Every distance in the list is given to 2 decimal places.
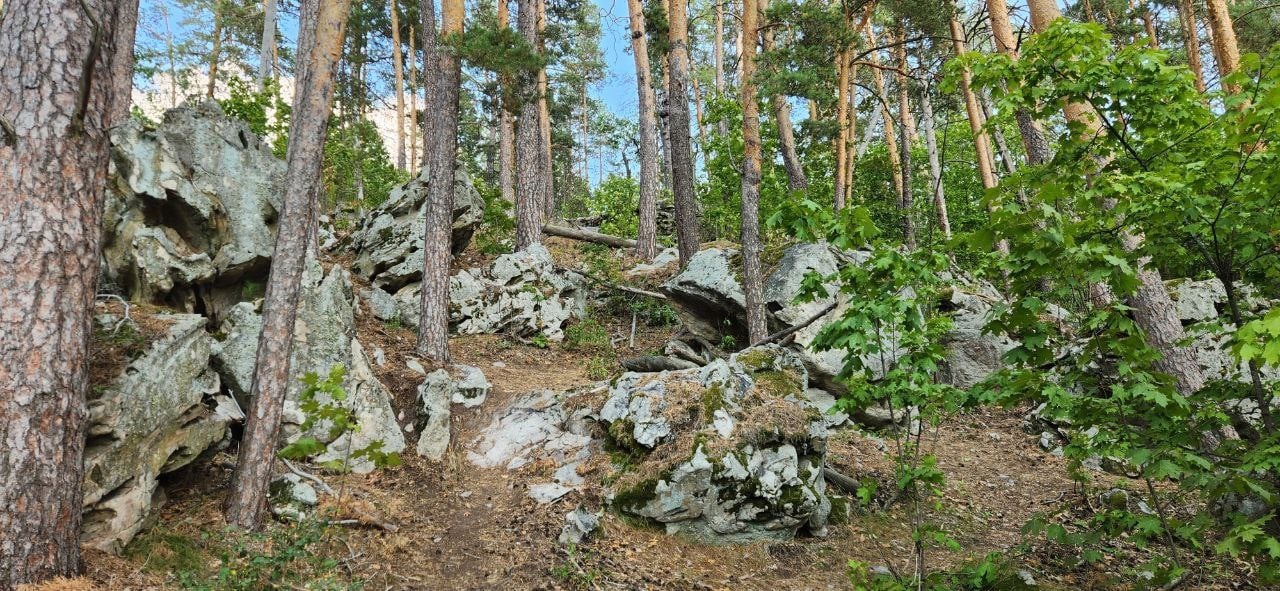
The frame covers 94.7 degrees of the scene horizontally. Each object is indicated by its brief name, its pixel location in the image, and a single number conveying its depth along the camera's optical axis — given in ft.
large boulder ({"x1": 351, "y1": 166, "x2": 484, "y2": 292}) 35.50
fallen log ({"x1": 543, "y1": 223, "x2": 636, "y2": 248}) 52.08
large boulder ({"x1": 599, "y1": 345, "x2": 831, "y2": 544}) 17.98
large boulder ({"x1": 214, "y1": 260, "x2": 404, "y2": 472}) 19.40
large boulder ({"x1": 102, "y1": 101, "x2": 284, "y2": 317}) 21.49
